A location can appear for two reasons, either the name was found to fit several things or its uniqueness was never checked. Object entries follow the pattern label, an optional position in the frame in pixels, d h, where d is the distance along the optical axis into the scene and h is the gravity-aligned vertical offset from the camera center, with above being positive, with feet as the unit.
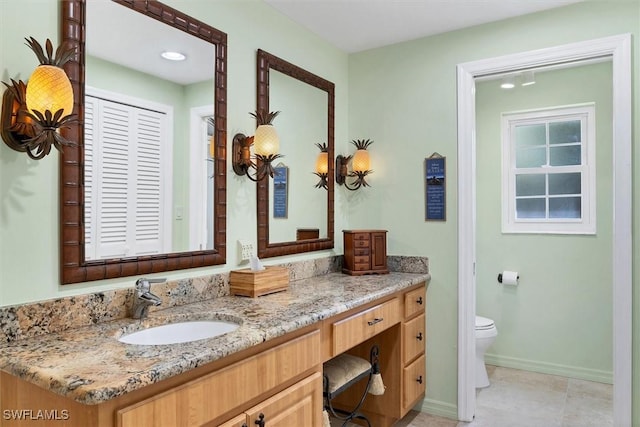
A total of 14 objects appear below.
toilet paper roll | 11.65 -1.75
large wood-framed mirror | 4.81 +0.68
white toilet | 10.39 -3.14
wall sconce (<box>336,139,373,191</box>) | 9.80 +1.06
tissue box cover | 6.57 -1.06
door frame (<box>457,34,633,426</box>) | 7.42 +0.18
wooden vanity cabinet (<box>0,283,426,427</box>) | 3.43 -1.70
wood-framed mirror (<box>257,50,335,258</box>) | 7.73 +1.19
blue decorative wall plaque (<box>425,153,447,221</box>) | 9.05 +0.52
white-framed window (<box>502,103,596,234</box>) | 11.10 +1.13
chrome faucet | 5.07 -1.00
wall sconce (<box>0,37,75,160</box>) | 4.20 +1.04
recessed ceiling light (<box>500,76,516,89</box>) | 11.59 +3.49
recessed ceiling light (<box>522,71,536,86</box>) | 11.35 +3.52
